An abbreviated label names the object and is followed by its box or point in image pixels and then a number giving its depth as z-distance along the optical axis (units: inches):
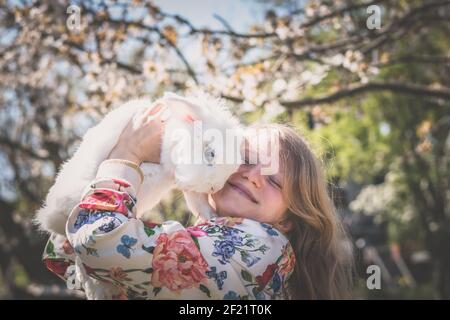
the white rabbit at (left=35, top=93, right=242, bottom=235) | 56.9
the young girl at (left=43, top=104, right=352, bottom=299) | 52.3
